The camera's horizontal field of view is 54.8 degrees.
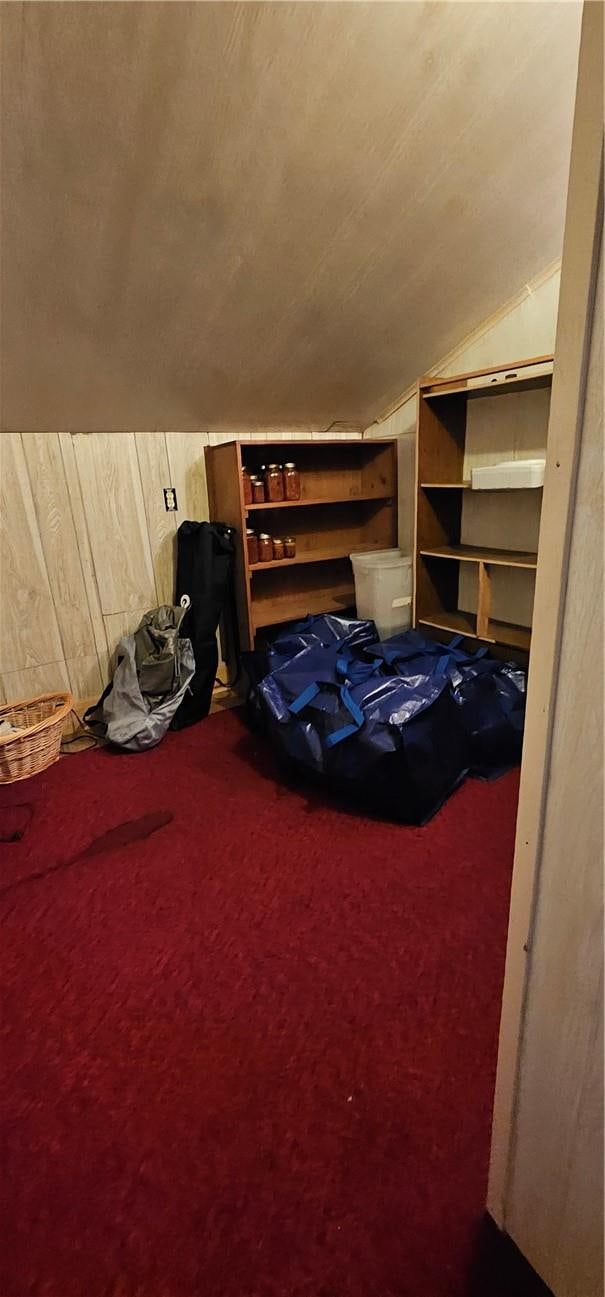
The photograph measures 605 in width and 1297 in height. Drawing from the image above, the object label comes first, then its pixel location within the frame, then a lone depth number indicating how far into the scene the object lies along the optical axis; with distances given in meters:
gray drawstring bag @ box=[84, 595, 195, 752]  2.46
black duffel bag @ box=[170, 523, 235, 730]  2.59
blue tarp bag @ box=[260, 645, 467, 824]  1.86
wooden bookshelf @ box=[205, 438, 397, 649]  2.87
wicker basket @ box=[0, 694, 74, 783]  2.16
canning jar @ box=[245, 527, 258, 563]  2.71
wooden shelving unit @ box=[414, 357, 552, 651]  2.49
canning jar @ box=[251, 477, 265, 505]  2.66
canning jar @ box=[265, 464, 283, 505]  2.69
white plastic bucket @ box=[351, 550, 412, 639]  2.82
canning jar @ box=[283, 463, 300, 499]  2.72
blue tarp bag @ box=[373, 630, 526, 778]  2.13
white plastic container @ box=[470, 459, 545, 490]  2.20
